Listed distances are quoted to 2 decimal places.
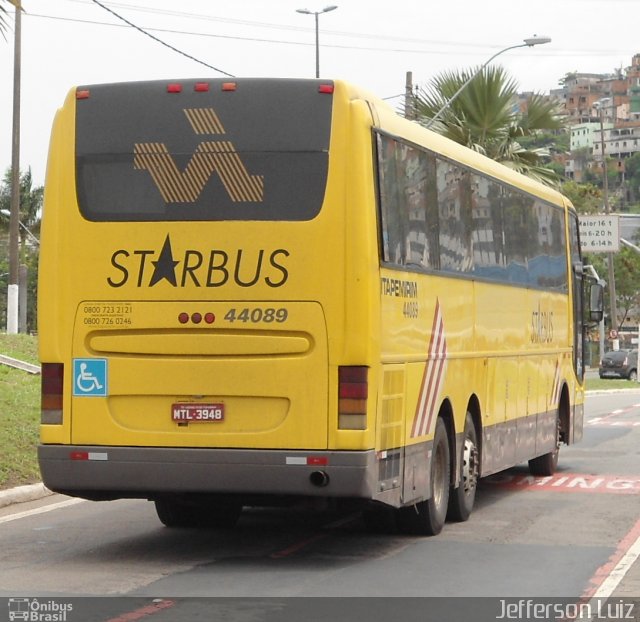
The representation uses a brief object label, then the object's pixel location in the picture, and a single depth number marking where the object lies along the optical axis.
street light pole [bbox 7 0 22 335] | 38.00
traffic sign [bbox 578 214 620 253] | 60.41
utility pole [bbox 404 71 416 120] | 33.00
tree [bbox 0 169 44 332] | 94.50
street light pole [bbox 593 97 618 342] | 71.01
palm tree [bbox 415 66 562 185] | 30.95
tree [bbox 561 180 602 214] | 90.38
